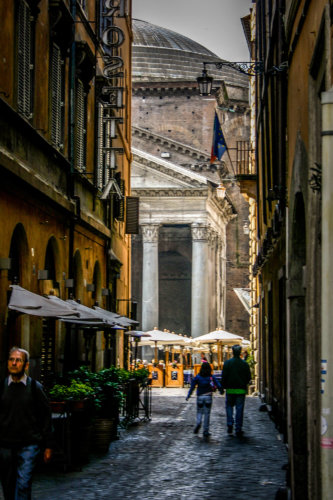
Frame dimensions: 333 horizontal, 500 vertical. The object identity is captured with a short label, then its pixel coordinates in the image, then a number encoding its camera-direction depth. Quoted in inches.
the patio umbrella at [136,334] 902.6
